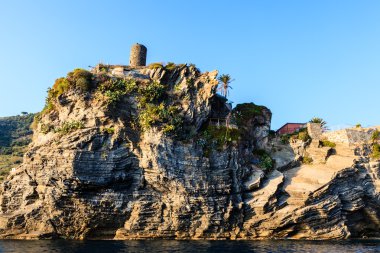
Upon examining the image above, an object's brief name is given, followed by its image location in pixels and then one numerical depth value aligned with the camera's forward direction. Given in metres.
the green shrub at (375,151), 47.91
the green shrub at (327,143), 49.85
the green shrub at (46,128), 41.69
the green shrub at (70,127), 39.63
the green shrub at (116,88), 41.09
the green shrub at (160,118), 40.54
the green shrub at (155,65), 47.66
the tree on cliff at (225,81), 53.44
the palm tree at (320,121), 55.79
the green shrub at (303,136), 50.38
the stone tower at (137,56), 54.03
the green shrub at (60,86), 42.81
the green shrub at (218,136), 42.81
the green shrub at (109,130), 39.42
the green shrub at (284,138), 51.29
